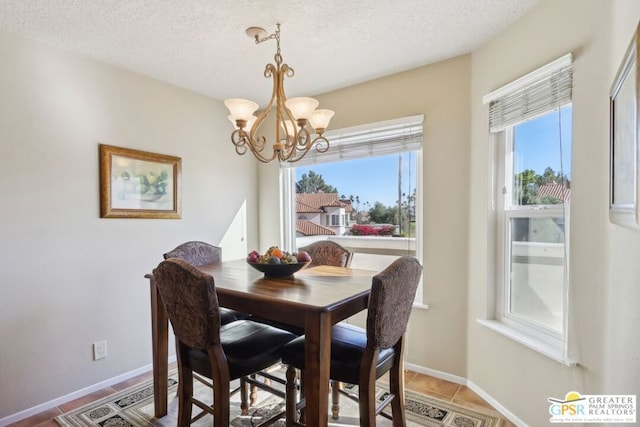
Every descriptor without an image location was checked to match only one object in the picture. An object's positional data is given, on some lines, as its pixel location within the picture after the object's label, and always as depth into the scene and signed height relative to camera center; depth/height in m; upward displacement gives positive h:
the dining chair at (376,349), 1.52 -0.69
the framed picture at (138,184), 2.55 +0.22
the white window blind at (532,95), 1.75 +0.67
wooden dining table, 1.43 -0.44
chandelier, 1.86 +0.55
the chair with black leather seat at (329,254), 2.57 -0.34
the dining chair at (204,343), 1.53 -0.69
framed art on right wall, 0.94 +0.22
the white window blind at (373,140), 2.73 +0.62
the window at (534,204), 1.82 +0.04
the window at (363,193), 2.84 +0.17
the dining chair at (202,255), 2.39 -0.34
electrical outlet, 2.50 -1.04
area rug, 2.08 -1.32
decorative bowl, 1.98 -0.35
